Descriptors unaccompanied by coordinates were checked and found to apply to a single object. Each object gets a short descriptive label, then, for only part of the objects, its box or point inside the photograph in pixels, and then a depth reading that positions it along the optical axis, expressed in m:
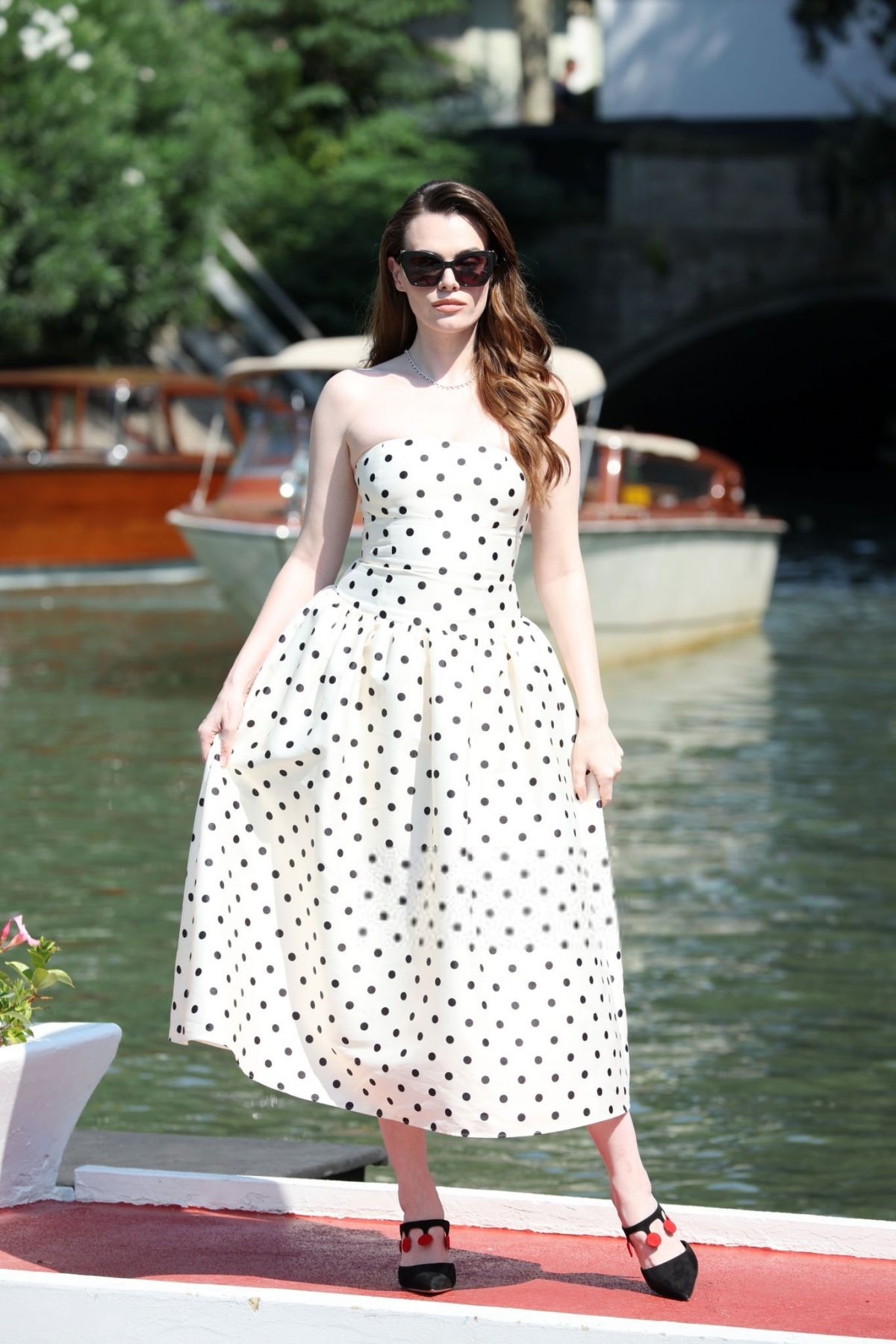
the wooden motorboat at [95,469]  33.89
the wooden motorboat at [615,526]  25.43
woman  6.05
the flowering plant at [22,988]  6.94
